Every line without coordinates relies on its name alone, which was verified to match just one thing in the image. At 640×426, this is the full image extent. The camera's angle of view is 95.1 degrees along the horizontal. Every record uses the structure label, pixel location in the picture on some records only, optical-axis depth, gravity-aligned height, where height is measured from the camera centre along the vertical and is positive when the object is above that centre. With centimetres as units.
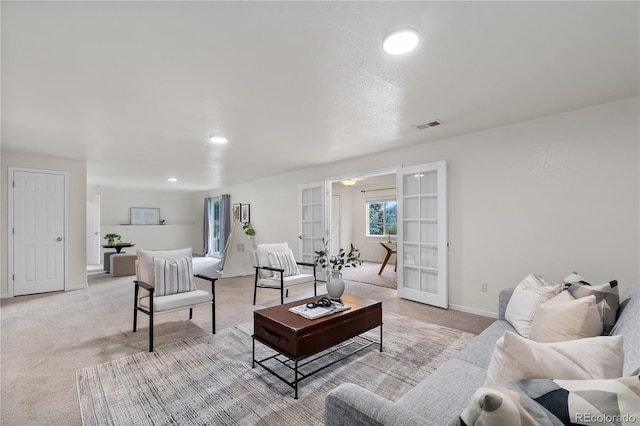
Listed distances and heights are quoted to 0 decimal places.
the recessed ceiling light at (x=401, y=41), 172 +106
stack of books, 234 -80
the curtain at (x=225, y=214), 901 +2
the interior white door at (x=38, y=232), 471 -28
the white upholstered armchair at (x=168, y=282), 298 -72
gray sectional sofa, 101 -79
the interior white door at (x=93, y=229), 855 -42
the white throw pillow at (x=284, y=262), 425 -70
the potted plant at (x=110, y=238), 713 -58
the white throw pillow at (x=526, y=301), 202 -62
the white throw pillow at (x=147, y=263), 315 -52
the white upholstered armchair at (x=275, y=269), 397 -78
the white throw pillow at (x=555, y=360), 85 -45
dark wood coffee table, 207 -90
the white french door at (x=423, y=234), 396 -28
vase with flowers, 282 -67
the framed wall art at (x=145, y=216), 1008 -5
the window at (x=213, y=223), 1009 -29
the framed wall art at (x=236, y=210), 850 +13
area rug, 186 -127
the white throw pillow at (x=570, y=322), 148 -56
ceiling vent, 333 +106
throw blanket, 65 -44
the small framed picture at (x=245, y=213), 805 +5
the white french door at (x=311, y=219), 582 -9
